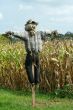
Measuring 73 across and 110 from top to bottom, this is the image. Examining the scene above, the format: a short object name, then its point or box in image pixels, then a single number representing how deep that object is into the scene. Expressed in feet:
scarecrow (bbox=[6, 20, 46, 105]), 26.83
